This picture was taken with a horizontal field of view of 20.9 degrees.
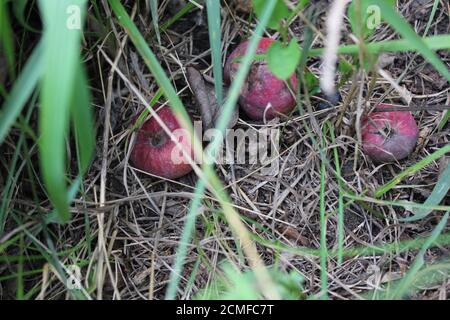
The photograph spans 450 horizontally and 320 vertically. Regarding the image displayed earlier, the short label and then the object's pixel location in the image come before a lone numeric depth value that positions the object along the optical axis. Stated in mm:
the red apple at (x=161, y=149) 1140
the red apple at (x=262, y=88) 1145
